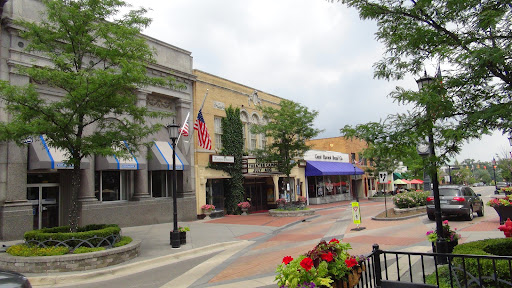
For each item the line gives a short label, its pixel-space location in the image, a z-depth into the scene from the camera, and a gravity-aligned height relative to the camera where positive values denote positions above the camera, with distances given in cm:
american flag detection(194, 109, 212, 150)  2017 +305
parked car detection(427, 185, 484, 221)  1590 -138
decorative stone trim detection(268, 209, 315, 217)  2255 -221
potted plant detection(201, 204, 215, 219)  2202 -166
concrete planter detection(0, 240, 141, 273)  902 -196
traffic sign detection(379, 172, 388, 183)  2087 -8
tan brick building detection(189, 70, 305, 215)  2273 +326
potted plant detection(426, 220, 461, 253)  867 -165
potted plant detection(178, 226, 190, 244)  1266 -190
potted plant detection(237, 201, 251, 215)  2422 -172
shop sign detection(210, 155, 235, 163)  2320 +164
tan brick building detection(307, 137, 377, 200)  4566 +233
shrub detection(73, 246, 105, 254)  957 -174
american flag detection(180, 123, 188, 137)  1802 +287
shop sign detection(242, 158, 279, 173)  2445 +107
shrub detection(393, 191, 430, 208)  2041 -151
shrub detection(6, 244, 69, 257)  940 -168
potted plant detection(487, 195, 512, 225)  1371 -147
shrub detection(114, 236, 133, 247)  1062 -175
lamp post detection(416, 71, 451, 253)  678 -110
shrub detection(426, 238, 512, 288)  491 -138
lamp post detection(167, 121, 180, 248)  1215 -77
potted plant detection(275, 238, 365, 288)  384 -106
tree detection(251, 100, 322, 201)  2345 +332
